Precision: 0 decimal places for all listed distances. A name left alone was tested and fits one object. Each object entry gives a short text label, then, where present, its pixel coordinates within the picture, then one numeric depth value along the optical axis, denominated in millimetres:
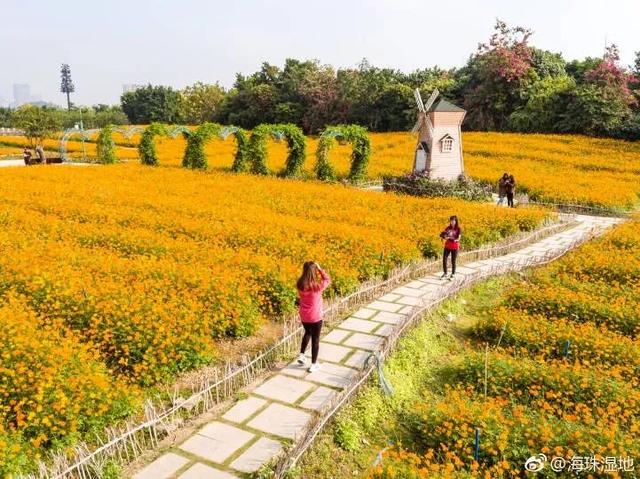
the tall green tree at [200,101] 96875
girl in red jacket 13109
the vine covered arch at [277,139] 32062
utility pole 155500
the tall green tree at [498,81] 51875
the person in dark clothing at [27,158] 37875
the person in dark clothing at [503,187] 24339
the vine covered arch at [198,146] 33250
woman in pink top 8086
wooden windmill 28203
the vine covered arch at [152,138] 34938
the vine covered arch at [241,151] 32500
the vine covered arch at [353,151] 32094
